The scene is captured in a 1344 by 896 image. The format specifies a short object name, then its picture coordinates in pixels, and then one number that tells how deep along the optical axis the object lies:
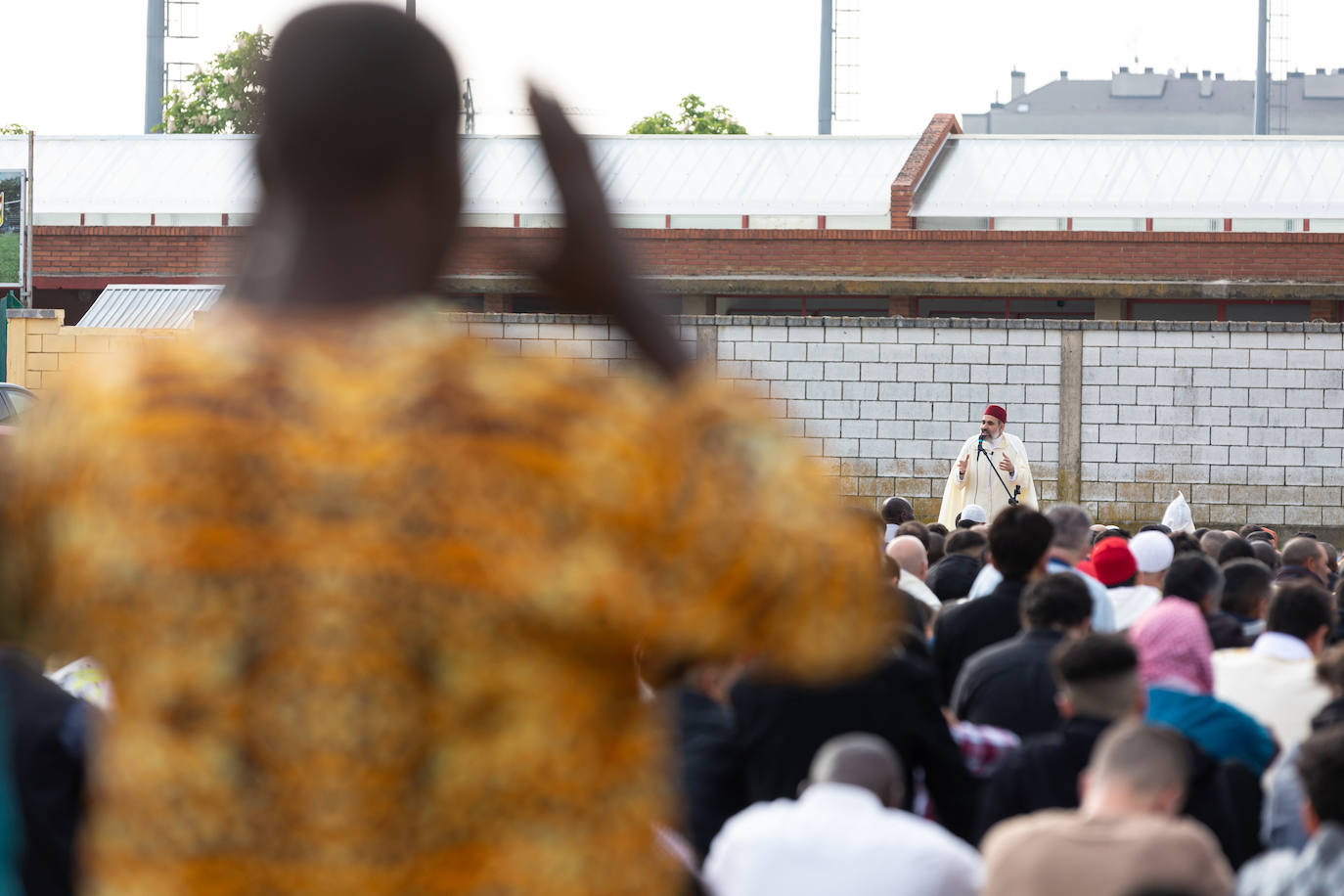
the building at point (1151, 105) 129.25
